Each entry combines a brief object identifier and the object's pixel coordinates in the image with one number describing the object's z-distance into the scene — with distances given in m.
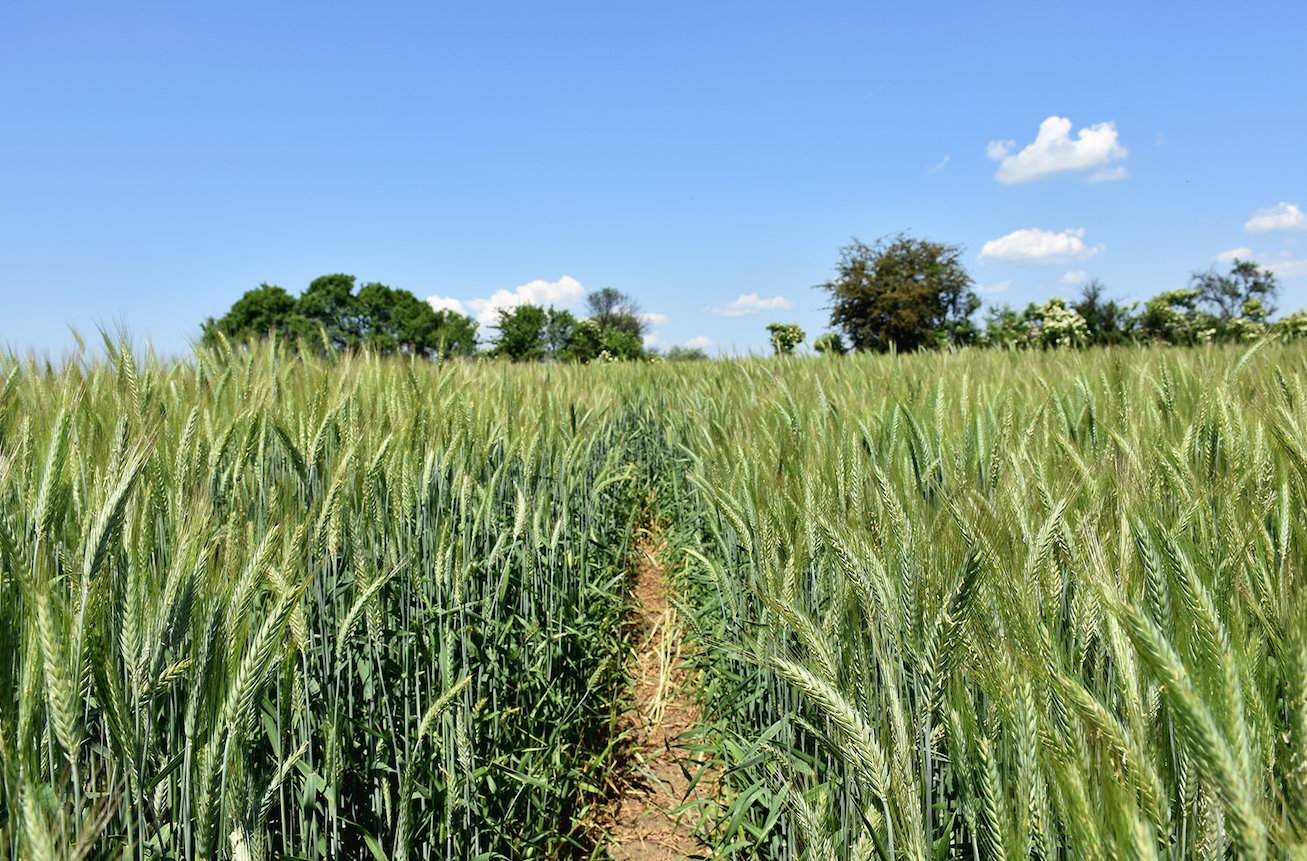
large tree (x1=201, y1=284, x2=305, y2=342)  41.53
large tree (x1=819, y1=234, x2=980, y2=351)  23.72
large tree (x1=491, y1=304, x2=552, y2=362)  35.34
